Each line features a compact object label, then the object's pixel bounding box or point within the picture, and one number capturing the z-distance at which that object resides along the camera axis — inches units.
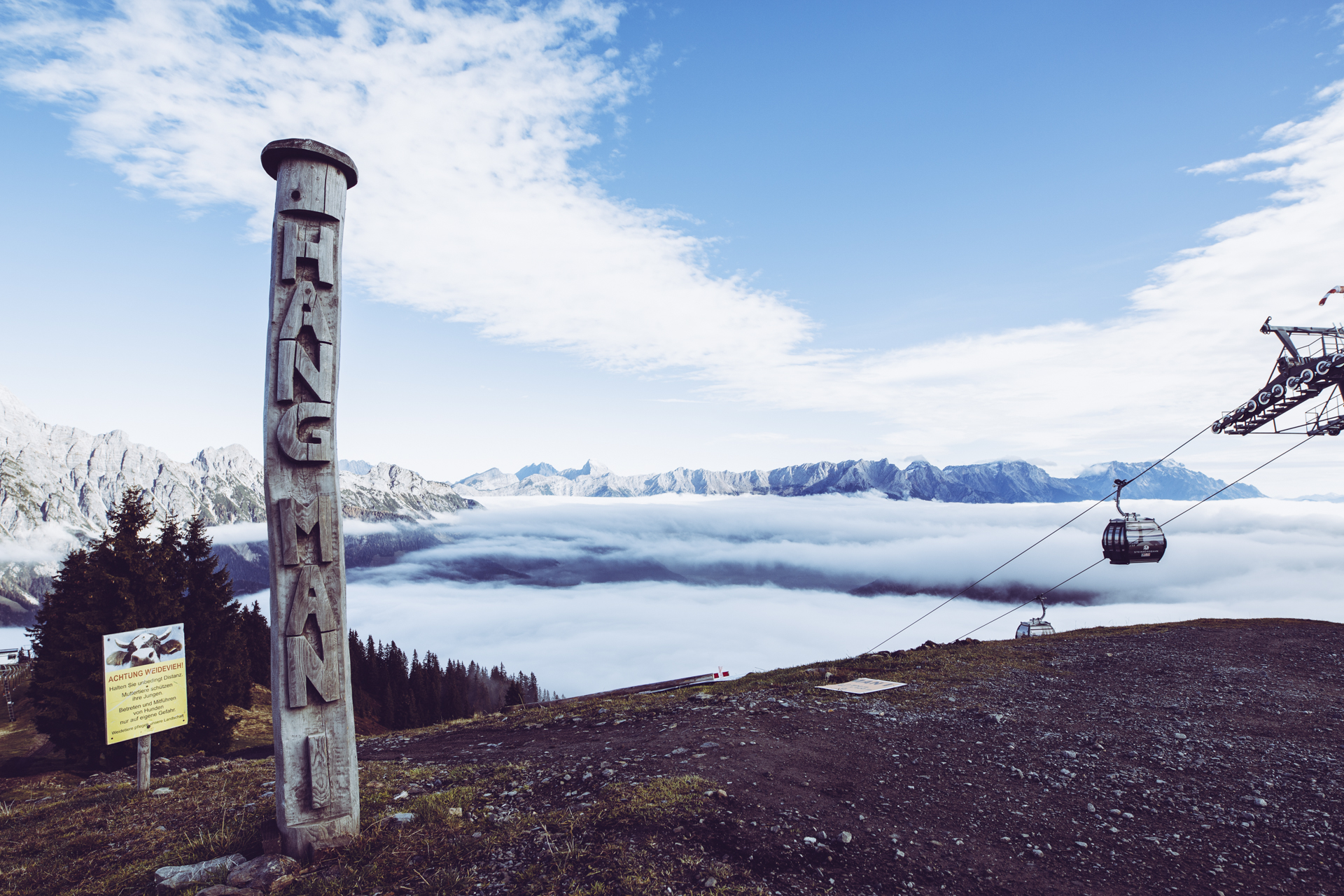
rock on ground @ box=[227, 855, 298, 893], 294.8
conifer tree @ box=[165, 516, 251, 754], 1295.5
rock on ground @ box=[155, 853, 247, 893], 294.5
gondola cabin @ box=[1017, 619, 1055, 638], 1323.8
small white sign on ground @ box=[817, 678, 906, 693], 732.0
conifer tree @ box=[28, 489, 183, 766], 1027.3
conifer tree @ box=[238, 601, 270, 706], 2409.0
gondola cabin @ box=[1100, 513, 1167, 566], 1025.5
